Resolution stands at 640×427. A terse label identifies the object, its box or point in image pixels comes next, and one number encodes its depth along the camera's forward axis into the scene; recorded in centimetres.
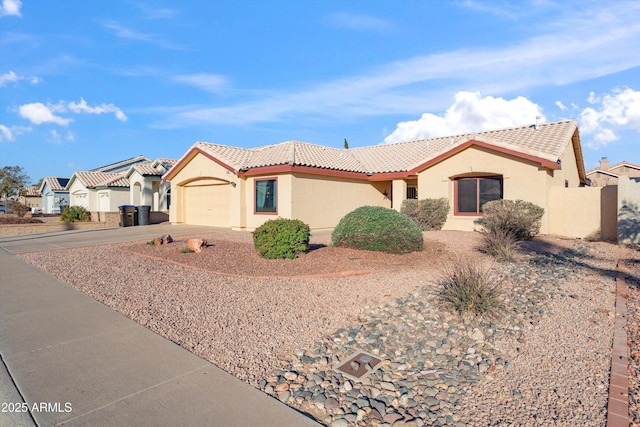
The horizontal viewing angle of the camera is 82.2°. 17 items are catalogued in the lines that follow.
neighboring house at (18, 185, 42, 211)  5625
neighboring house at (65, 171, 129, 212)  3059
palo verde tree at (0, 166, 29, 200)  4201
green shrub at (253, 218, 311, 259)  965
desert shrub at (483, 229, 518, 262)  906
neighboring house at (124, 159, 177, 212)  2714
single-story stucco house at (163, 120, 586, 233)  1515
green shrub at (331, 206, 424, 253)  1006
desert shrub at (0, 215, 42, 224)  2017
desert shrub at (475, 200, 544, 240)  1290
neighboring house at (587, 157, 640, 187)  3669
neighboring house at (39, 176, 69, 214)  4134
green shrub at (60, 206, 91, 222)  2238
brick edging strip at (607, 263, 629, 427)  298
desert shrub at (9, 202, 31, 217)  3008
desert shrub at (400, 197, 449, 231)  1664
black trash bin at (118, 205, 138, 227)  2231
